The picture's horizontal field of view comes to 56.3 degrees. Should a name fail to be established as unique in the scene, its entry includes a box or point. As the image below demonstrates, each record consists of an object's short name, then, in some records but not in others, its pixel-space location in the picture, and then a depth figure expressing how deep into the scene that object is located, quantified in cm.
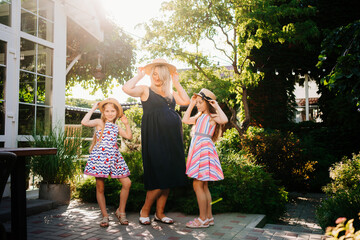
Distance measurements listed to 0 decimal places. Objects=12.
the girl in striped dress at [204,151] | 409
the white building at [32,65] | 536
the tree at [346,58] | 457
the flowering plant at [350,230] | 168
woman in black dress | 409
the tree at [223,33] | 998
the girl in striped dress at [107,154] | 409
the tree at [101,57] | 1091
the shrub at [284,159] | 801
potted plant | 524
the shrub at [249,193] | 496
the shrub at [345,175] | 622
